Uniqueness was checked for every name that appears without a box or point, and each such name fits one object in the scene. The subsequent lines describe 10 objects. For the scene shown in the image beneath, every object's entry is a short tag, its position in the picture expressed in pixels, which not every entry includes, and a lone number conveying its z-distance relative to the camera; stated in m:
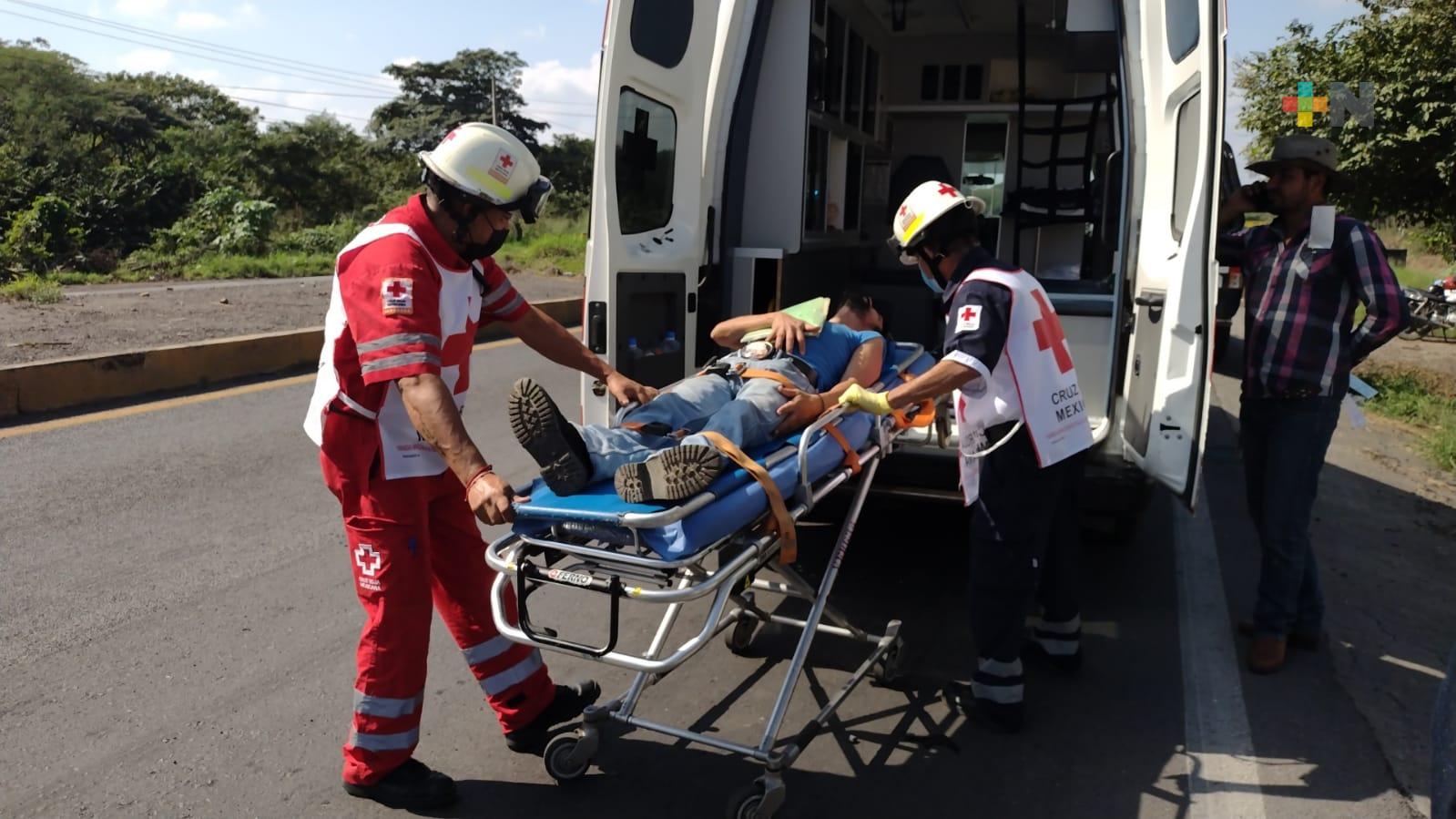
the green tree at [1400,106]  8.70
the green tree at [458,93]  42.88
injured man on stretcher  2.62
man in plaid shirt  3.87
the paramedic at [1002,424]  3.41
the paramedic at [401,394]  2.77
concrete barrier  7.30
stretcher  2.52
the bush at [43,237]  16.02
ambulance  3.88
